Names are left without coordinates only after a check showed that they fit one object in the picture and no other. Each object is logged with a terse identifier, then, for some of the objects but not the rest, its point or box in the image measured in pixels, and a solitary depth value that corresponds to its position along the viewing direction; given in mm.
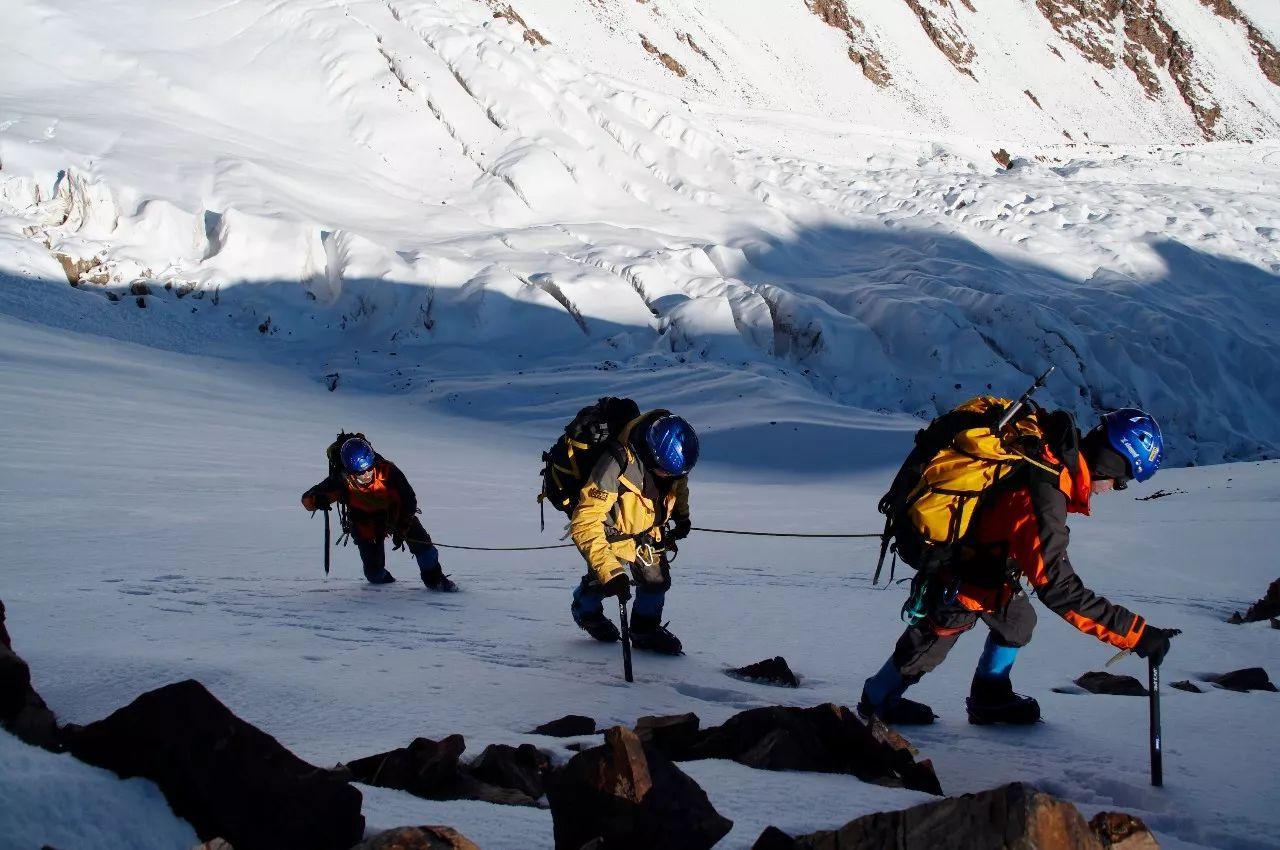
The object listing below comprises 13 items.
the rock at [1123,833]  2188
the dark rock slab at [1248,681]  4215
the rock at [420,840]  1907
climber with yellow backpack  3371
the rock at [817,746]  3064
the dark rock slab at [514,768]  2830
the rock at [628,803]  2217
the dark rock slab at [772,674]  4430
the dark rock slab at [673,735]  3275
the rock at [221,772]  2082
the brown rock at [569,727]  3393
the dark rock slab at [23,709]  2322
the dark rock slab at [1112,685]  4270
